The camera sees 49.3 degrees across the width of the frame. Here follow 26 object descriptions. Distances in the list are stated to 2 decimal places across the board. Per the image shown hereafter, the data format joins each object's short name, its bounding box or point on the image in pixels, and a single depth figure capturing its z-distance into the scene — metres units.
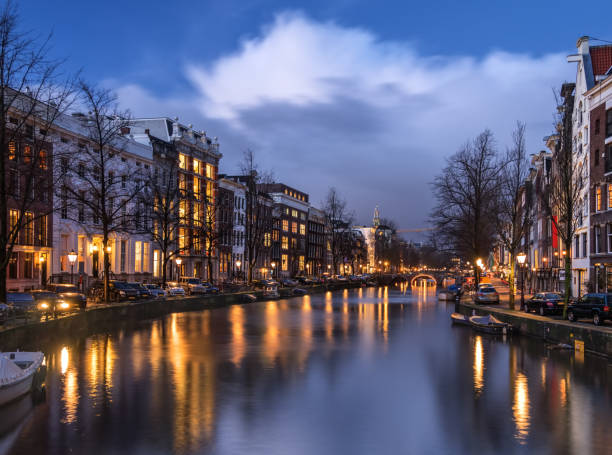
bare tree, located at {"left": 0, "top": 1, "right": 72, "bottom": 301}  32.84
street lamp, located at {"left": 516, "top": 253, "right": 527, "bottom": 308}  47.66
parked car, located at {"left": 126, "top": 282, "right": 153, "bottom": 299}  58.57
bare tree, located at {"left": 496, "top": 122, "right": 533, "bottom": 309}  53.75
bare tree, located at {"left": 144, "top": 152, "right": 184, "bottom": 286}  68.94
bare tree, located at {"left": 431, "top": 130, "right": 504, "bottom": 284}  70.31
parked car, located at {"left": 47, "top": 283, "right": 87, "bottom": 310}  42.88
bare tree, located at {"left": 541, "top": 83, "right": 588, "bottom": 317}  38.50
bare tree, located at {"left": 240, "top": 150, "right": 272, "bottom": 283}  89.94
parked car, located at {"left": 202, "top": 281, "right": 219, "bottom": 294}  73.24
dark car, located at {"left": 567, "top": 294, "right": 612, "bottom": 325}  35.31
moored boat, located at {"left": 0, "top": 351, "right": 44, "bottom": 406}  17.87
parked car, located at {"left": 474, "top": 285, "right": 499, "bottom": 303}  62.81
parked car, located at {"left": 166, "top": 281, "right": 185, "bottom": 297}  67.50
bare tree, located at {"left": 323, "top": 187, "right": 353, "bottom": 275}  125.99
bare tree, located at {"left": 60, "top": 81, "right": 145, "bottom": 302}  67.03
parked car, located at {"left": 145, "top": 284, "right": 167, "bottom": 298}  62.28
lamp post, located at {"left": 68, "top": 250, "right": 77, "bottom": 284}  48.66
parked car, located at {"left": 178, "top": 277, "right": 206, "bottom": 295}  72.00
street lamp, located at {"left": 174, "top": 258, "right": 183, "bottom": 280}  92.58
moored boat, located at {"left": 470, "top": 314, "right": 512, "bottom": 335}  41.38
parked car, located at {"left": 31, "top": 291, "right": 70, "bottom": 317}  37.31
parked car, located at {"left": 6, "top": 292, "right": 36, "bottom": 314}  37.69
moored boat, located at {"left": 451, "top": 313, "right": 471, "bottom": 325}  49.42
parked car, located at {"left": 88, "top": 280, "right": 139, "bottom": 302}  56.16
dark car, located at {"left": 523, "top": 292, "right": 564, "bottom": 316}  44.22
